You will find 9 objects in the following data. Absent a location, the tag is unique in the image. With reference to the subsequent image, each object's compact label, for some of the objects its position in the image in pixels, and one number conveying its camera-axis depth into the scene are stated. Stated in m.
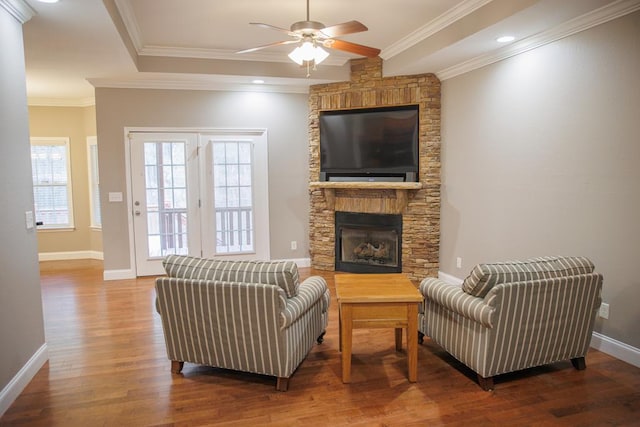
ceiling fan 3.03
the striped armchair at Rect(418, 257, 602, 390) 2.67
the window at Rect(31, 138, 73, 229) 7.23
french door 5.82
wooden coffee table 2.85
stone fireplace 5.35
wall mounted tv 5.45
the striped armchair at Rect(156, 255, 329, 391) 2.65
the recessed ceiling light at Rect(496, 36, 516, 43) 3.80
